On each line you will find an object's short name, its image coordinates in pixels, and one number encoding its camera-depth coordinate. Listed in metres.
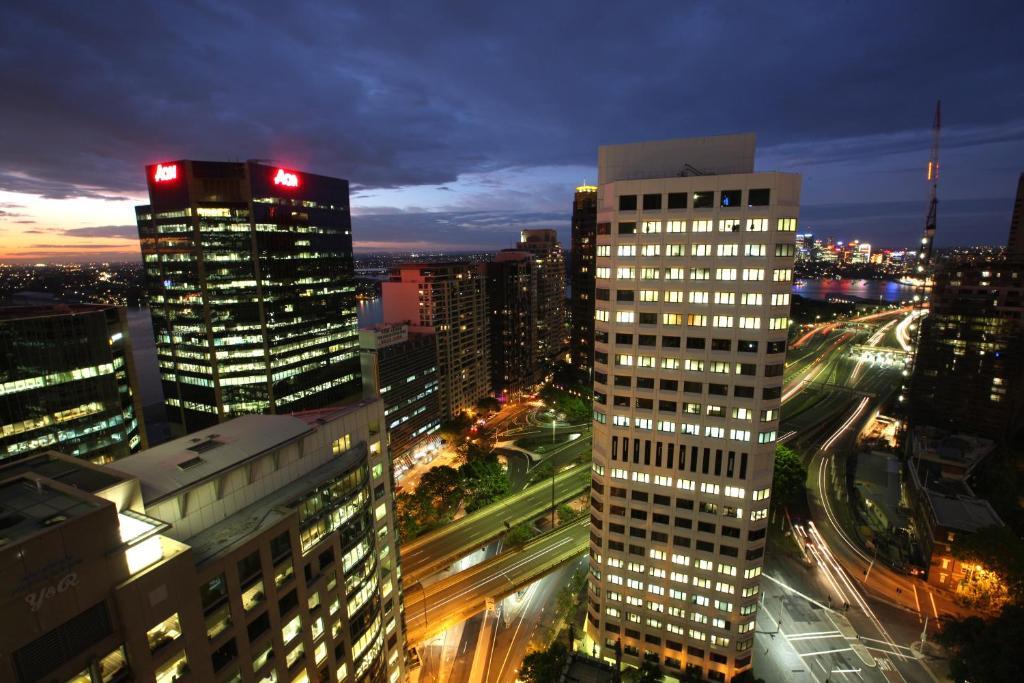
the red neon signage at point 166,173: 94.41
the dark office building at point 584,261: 157.88
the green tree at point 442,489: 89.19
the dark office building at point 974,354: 100.38
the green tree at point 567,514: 88.19
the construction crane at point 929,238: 134.88
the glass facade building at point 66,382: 61.81
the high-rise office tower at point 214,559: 19.44
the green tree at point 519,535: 81.06
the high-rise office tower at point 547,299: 184.40
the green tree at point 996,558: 60.50
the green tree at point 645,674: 53.62
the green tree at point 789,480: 87.19
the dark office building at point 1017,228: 147.75
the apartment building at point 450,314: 130.00
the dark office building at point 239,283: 96.81
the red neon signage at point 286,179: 103.06
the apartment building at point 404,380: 111.12
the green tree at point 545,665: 53.53
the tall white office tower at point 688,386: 46.53
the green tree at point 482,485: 93.75
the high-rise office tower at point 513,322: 157.38
